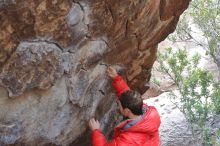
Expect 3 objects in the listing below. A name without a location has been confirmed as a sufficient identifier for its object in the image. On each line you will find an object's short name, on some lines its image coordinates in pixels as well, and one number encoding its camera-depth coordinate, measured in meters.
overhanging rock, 1.84
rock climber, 2.29
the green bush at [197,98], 3.74
